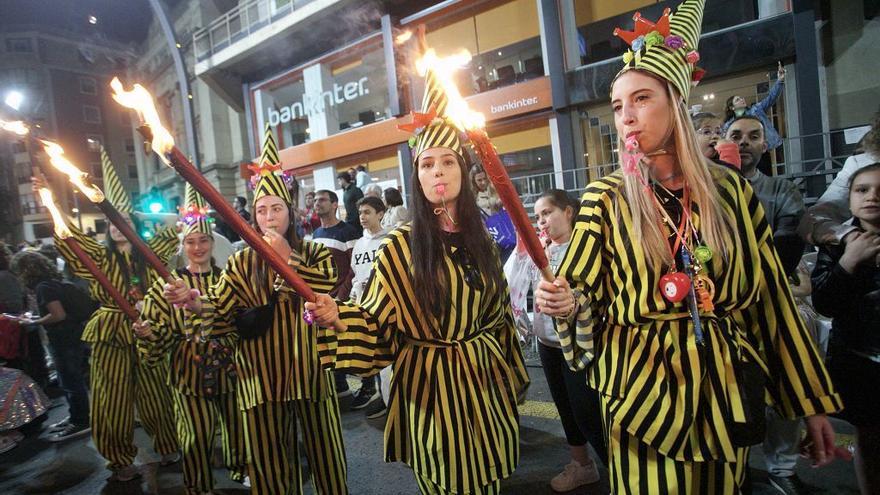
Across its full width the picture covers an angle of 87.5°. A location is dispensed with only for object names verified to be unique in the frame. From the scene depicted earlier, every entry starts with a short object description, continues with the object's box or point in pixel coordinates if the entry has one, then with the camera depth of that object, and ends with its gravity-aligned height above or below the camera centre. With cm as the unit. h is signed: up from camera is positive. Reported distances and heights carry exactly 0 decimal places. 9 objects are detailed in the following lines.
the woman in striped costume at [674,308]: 159 -35
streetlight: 438 +190
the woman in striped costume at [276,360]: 292 -69
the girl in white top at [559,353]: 324 -91
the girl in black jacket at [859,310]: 203 -53
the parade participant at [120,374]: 424 -101
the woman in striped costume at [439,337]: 212 -46
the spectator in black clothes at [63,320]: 550 -53
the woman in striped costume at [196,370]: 341 -82
